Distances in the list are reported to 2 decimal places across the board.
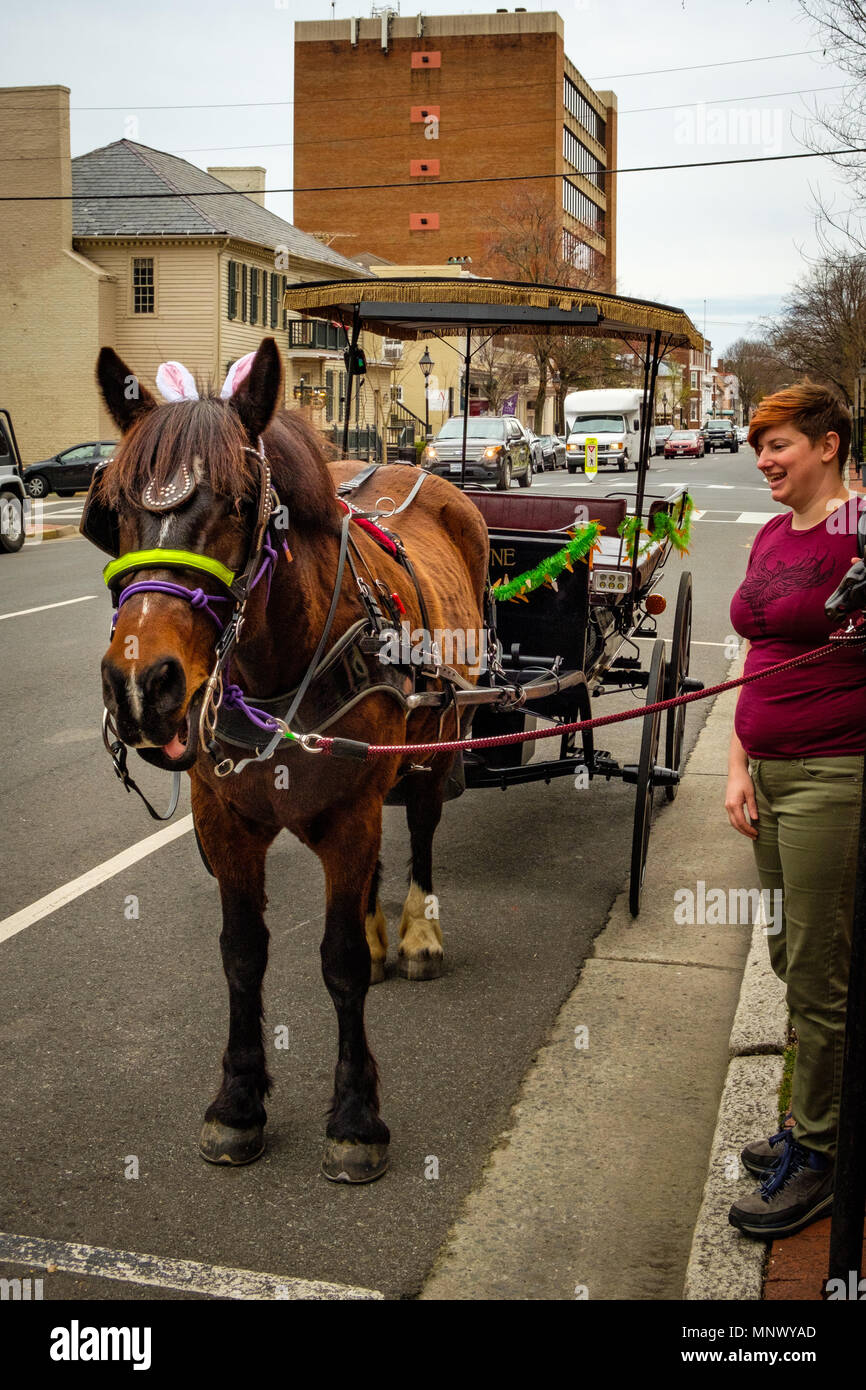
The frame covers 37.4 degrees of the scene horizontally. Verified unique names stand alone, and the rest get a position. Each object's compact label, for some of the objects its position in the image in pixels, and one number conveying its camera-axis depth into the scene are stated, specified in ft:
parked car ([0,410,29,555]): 70.03
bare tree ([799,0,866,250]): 44.62
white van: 118.73
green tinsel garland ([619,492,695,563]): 23.47
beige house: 129.90
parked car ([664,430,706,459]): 211.82
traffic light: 23.30
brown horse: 9.23
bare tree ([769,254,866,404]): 110.93
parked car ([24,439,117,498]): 110.63
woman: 10.53
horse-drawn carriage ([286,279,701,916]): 20.43
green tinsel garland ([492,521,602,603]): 20.72
